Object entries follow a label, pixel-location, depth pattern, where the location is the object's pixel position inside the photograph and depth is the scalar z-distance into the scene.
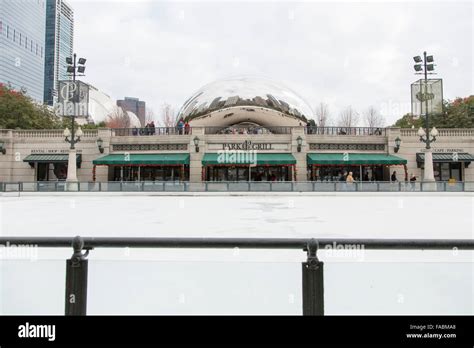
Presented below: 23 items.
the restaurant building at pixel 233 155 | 29.81
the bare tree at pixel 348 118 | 66.36
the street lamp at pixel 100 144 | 31.17
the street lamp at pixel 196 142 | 29.83
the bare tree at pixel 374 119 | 66.31
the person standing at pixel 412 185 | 22.94
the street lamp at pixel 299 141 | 29.69
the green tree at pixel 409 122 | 51.63
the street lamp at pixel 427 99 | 25.47
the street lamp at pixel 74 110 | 25.53
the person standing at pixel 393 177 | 28.30
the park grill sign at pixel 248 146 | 30.23
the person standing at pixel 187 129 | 31.94
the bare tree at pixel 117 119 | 70.12
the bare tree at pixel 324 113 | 66.06
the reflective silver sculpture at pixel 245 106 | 35.62
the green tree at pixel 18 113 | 40.16
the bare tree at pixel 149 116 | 69.69
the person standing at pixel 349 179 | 23.98
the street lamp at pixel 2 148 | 31.66
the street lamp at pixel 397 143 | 30.12
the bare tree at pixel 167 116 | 66.17
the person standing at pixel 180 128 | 32.25
